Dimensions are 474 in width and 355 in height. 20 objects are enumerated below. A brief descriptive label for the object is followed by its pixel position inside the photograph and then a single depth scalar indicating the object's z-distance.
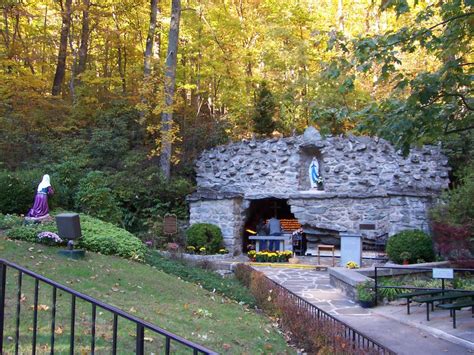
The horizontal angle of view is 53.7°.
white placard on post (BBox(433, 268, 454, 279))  7.94
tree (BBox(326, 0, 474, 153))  6.26
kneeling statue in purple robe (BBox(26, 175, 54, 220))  11.77
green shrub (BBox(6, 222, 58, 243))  10.55
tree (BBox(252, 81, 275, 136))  17.98
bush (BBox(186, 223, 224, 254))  15.69
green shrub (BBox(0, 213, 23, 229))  11.74
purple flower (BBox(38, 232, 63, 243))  10.37
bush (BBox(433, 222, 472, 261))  11.36
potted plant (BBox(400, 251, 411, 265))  12.94
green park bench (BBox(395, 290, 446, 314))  8.15
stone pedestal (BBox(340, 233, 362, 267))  13.29
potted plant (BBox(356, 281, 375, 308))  8.97
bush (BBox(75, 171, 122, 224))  14.59
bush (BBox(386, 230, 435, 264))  13.00
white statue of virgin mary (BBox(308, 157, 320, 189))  16.38
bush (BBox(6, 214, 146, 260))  10.69
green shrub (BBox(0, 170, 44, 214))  13.71
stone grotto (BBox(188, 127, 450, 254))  15.07
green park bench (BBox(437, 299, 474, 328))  6.98
